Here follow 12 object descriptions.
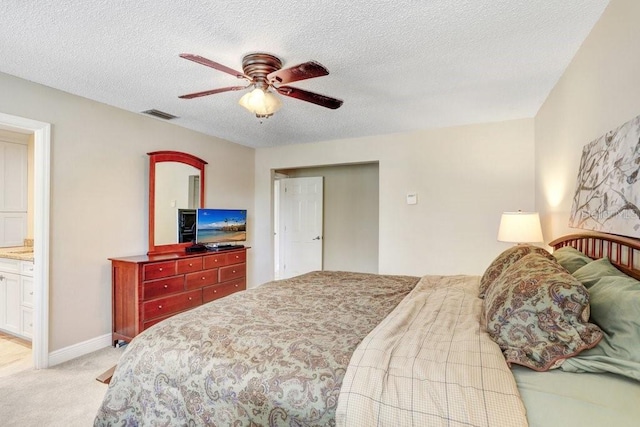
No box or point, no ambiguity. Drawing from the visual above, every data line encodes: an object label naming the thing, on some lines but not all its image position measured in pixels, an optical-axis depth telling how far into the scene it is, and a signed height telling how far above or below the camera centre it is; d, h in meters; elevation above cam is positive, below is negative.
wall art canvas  1.36 +0.16
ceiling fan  2.13 +0.86
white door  5.66 -0.18
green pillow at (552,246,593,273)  1.69 -0.23
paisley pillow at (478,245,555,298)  1.96 -0.29
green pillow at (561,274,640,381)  1.03 -0.39
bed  0.97 -0.52
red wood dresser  3.04 -0.73
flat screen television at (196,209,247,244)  4.07 -0.15
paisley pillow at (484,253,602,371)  1.11 -0.38
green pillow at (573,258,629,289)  1.39 -0.24
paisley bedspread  1.13 -0.57
